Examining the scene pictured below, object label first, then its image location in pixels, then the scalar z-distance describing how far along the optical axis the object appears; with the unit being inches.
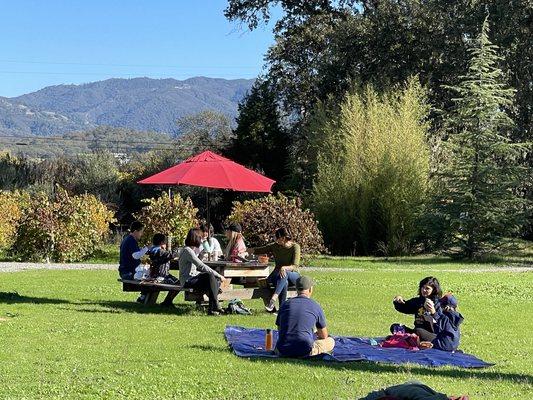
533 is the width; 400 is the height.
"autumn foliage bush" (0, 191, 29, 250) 1110.9
